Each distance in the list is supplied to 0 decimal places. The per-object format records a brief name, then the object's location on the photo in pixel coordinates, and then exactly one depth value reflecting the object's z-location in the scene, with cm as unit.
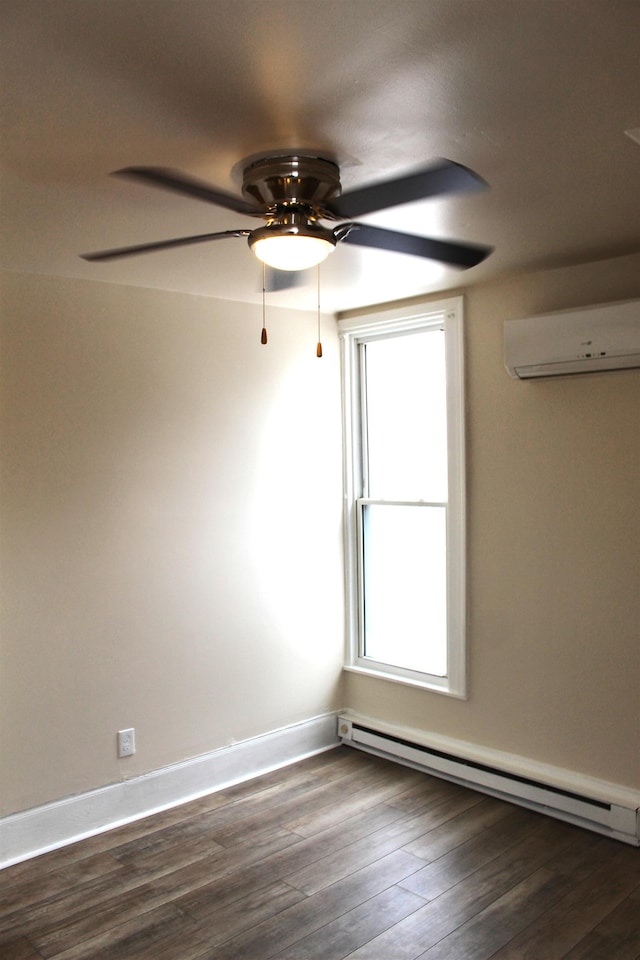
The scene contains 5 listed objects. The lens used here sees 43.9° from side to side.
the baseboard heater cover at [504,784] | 335
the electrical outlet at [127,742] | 365
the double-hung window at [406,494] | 407
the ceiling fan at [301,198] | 201
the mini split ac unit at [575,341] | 315
